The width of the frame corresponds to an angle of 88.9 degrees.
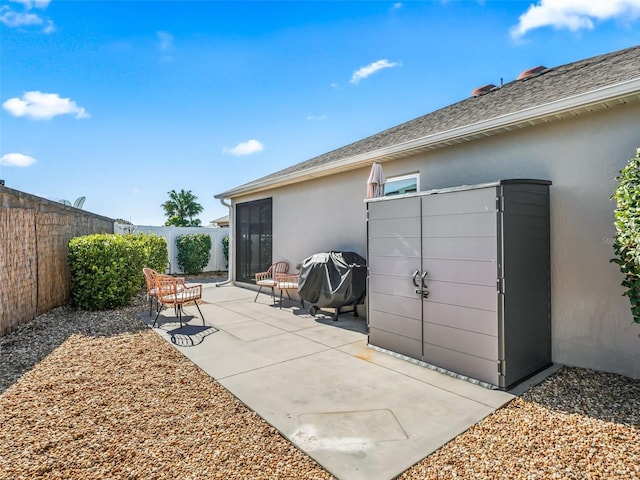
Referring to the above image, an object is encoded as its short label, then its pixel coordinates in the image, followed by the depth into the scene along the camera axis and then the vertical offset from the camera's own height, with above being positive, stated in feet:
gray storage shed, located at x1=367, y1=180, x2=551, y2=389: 11.78 -1.61
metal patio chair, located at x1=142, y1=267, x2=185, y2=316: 22.45 -2.83
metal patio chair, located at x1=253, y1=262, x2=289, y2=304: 29.64 -2.75
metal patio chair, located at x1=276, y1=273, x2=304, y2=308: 25.46 -3.37
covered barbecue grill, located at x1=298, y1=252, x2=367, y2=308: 21.03 -2.59
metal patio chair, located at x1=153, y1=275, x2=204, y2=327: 20.30 -3.37
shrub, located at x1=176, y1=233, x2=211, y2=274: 49.73 -1.71
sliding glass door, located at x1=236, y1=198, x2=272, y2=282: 34.12 +0.25
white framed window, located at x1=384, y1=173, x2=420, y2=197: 19.53 +3.44
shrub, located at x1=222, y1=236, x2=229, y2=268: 53.36 -1.07
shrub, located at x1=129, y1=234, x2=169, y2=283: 28.84 -0.97
